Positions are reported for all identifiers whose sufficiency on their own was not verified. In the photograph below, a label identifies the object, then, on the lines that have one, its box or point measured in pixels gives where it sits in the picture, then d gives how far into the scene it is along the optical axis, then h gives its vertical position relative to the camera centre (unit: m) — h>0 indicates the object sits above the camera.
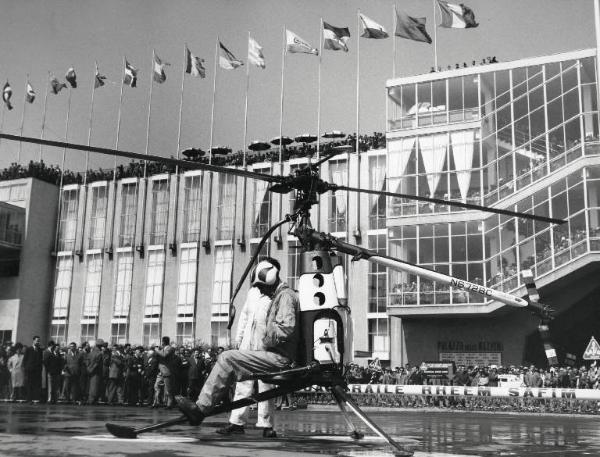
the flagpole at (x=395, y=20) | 38.25 +19.14
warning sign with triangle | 26.44 +1.23
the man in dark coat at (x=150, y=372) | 22.31 +0.16
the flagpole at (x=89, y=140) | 54.38 +17.61
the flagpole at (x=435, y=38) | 42.03 +20.04
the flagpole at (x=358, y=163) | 44.69 +13.43
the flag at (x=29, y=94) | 52.41 +20.26
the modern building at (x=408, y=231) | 34.53 +8.91
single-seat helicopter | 8.06 +0.75
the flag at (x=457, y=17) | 37.47 +18.87
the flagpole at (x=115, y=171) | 53.16 +15.00
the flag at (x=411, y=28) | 38.38 +18.70
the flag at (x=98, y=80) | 52.62 +21.47
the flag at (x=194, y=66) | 47.25 +20.29
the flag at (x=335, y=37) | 41.59 +19.72
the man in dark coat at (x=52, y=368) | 23.75 +0.24
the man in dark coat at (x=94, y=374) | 23.25 +0.07
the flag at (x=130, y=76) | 49.47 +20.52
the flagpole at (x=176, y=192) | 50.80 +13.06
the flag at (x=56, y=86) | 52.41 +20.95
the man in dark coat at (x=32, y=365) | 23.70 +0.32
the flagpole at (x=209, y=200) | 49.88 +12.37
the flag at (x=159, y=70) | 49.98 +21.08
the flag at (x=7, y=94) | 52.16 +20.18
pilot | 8.04 +0.24
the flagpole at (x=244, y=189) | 48.59 +12.81
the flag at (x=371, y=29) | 40.16 +19.43
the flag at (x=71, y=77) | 51.17 +21.02
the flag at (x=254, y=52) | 46.41 +20.88
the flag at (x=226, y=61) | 45.22 +19.76
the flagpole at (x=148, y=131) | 52.08 +17.92
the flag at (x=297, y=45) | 42.62 +19.64
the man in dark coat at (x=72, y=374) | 23.64 +0.06
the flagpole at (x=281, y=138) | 47.19 +15.73
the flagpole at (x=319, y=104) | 45.28 +17.75
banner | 22.52 -0.28
